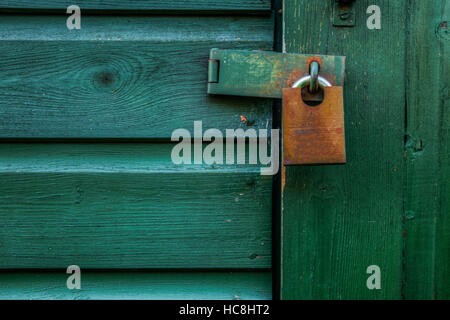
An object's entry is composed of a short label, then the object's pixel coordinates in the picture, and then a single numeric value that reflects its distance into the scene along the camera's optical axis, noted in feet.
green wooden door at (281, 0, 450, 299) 5.66
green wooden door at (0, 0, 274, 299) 5.72
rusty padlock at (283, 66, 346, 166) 5.57
